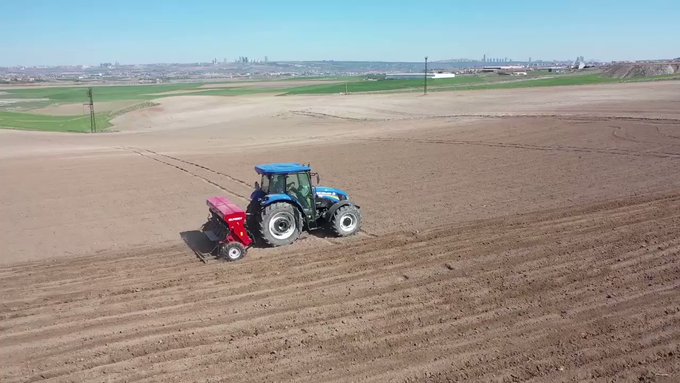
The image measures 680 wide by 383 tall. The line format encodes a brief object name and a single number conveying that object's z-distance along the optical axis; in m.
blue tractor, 12.03
